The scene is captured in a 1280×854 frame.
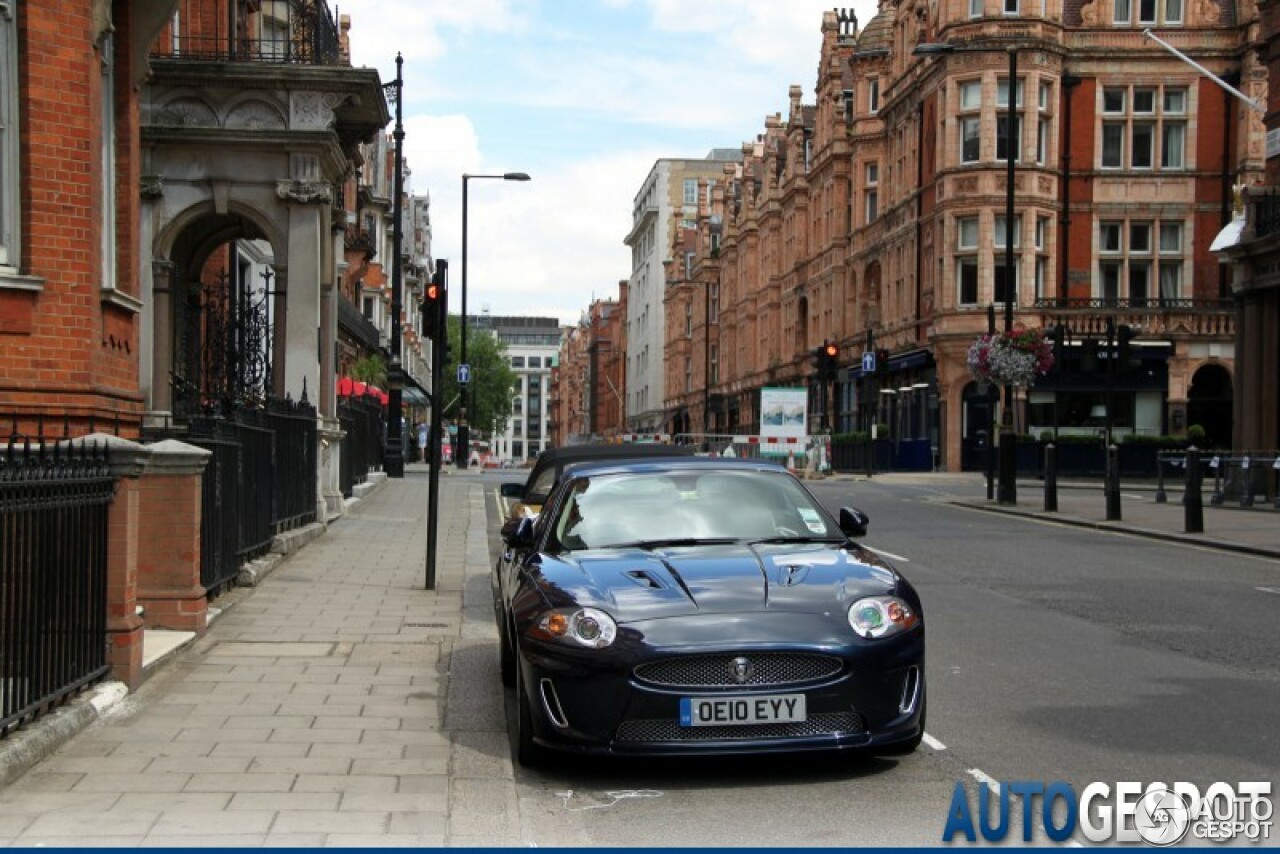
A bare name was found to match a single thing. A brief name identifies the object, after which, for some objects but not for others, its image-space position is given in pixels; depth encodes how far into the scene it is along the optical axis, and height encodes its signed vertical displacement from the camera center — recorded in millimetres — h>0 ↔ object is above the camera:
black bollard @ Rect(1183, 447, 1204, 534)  20031 -1105
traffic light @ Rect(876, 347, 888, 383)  41812 +1794
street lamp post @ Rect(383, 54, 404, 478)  33844 +1432
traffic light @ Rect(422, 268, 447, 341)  12922 +975
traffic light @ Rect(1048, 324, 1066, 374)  30669 +1915
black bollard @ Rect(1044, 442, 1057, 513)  25266 -1076
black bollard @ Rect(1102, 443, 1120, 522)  22766 -1018
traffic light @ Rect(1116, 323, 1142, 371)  25297 +1396
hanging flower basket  31188 +1444
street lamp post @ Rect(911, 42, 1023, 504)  27875 +79
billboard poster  47188 +284
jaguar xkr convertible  5945 -999
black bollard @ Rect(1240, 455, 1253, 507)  27109 -1151
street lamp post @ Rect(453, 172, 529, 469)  44106 +987
